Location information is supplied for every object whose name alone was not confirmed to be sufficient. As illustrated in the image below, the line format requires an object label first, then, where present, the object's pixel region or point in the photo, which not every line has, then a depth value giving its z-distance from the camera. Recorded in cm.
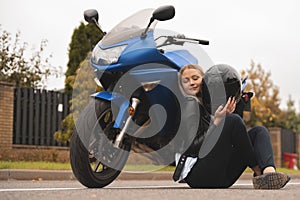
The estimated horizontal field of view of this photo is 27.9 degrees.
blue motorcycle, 441
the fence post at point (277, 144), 2053
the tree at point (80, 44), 1709
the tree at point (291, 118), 2968
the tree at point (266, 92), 2483
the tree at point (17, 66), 1628
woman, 436
